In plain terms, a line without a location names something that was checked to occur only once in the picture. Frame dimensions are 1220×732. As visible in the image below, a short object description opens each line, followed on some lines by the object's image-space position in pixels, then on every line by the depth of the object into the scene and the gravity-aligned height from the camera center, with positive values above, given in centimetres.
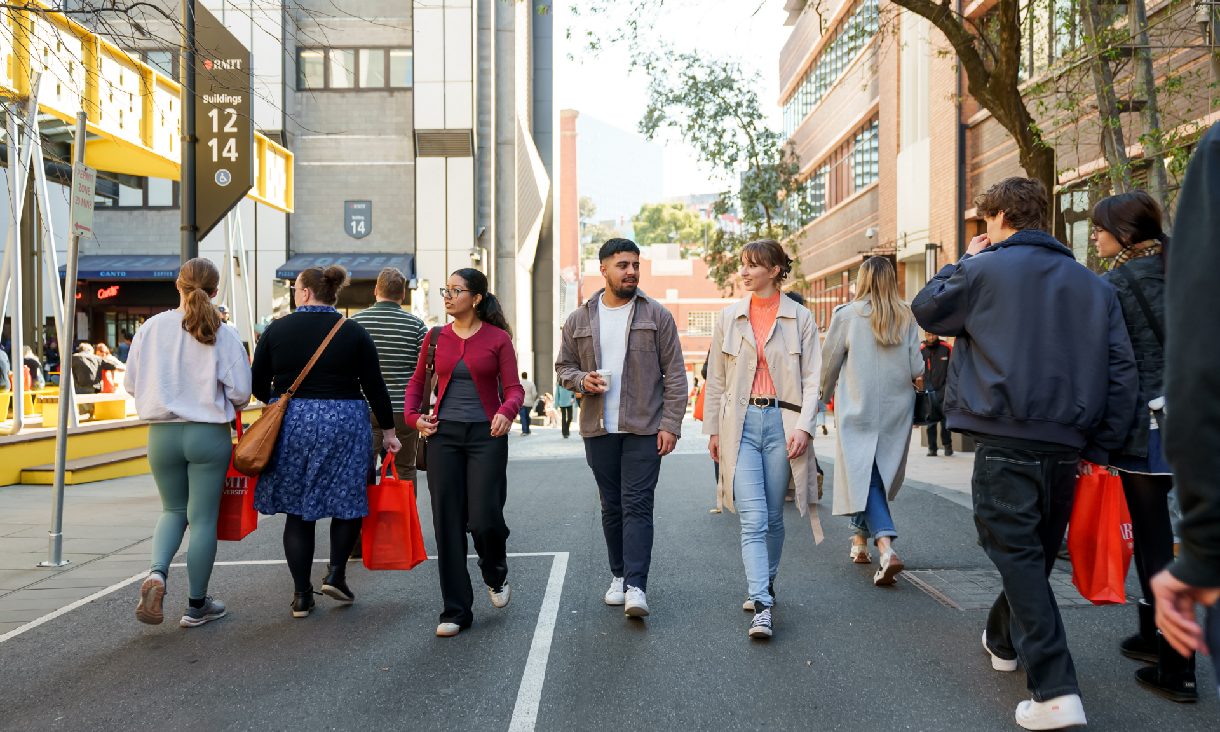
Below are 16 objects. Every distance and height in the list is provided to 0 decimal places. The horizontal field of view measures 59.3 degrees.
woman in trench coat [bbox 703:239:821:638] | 546 -24
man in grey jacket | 568 -17
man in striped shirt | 743 +20
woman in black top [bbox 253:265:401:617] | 562 -34
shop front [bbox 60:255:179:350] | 2956 +176
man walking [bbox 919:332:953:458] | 1520 -6
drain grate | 584 -130
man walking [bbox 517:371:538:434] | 2535 -100
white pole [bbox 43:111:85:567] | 728 -45
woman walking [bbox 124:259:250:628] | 545 -23
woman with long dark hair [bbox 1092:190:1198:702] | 416 -9
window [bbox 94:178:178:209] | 3008 +466
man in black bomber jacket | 381 -15
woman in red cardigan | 543 -36
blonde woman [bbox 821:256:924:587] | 643 -22
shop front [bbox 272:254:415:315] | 2858 +248
